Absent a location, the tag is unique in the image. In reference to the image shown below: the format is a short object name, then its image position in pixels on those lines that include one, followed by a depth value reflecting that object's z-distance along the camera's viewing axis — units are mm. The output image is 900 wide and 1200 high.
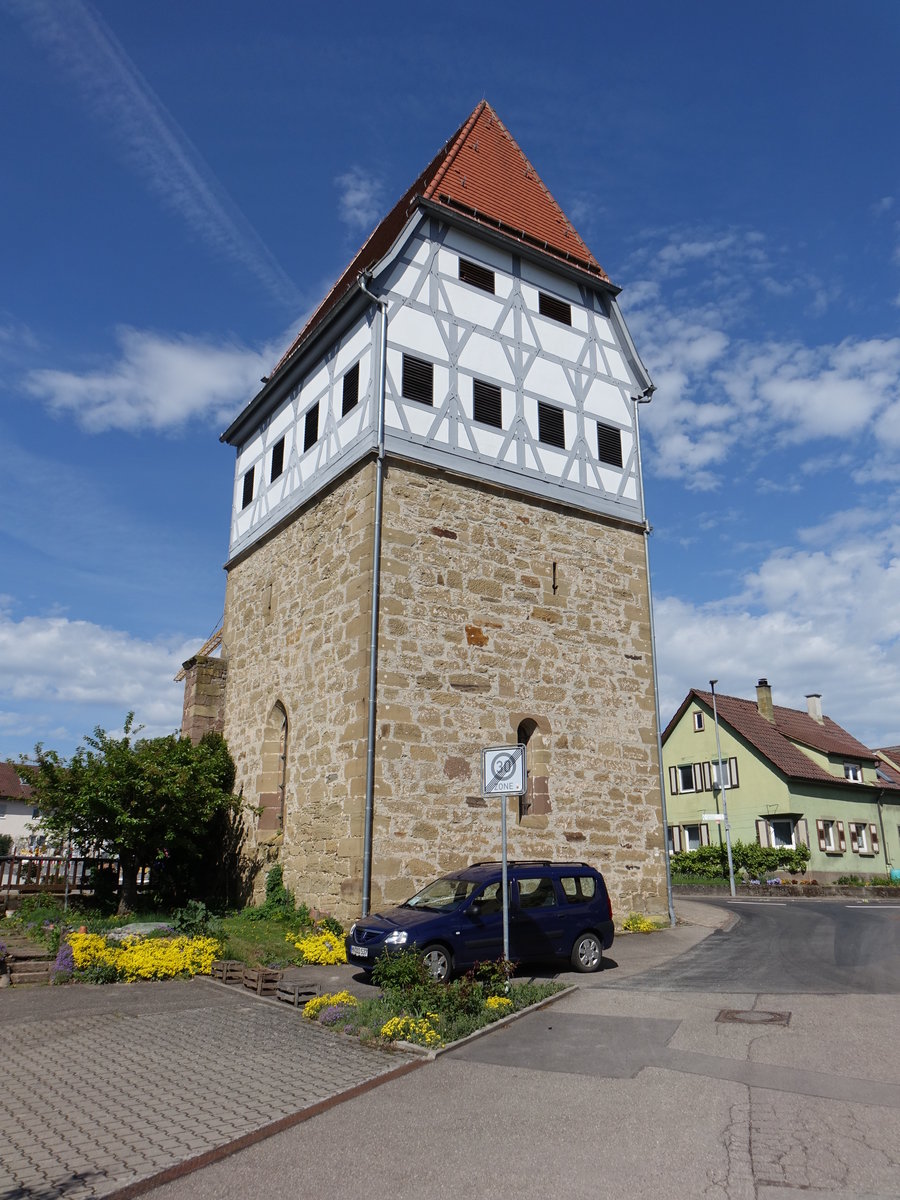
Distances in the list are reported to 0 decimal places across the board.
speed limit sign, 9359
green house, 36531
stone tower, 13625
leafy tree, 14938
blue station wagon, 9789
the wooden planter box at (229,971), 10617
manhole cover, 8109
